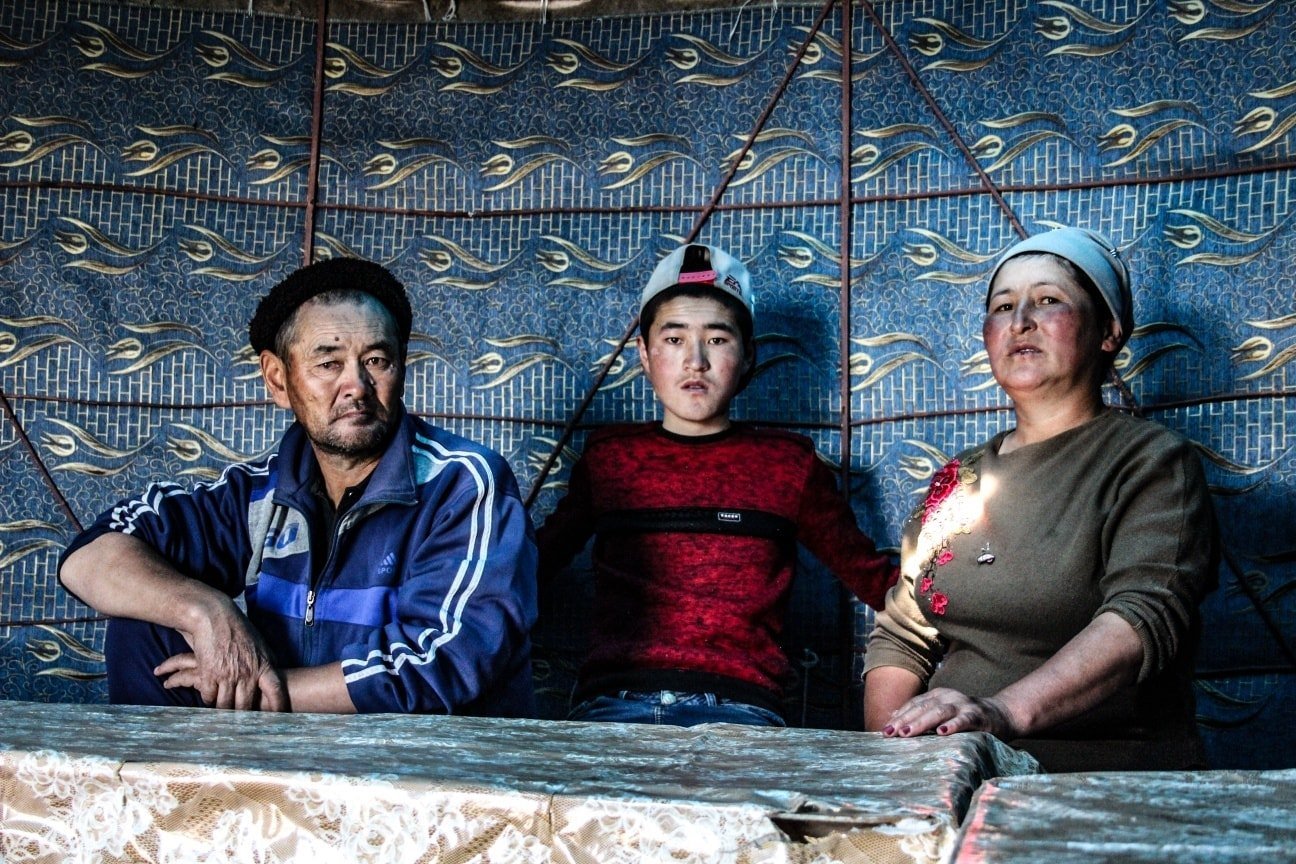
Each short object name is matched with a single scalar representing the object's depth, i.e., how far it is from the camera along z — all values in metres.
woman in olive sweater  1.99
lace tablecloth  1.02
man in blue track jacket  2.05
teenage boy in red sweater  2.63
